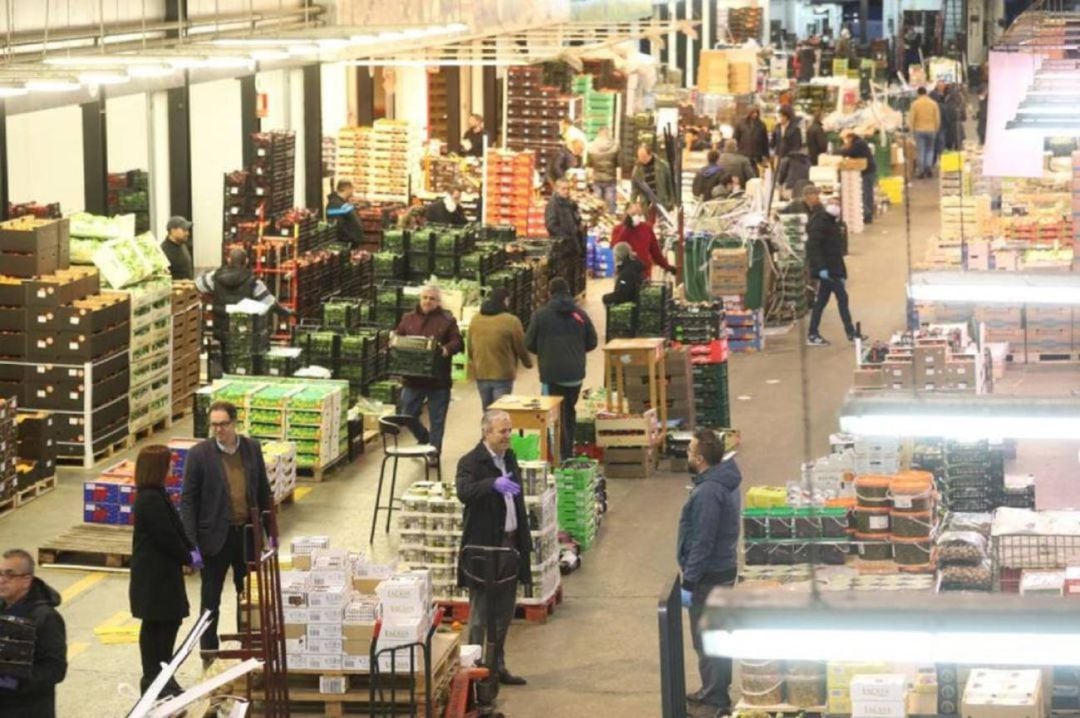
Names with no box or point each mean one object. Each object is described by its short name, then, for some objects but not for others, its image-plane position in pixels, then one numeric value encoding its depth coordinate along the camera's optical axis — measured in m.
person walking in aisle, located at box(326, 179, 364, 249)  26.33
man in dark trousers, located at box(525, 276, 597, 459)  18.62
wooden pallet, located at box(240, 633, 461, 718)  12.47
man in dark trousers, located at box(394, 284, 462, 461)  18.44
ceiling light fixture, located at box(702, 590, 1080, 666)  6.08
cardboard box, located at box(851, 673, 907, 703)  11.65
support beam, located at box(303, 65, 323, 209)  31.70
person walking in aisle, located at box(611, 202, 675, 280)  24.58
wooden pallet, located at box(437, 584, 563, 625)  14.91
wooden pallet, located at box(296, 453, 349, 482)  18.59
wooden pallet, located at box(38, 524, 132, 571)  16.03
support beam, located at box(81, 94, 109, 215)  24.27
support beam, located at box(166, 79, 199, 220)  26.69
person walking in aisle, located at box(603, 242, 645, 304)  21.84
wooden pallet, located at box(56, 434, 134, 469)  18.83
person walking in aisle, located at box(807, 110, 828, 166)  36.31
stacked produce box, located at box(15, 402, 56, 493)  17.88
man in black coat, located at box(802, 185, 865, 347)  24.61
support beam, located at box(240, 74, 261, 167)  28.72
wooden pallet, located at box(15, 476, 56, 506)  17.77
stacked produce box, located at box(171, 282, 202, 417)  20.41
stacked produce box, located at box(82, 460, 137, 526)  16.33
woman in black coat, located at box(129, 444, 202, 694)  12.47
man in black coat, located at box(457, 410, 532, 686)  13.41
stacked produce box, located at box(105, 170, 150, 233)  25.22
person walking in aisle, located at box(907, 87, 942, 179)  41.03
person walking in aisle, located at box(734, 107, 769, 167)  36.59
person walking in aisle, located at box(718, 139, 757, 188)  31.55
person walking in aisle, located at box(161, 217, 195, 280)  22.00
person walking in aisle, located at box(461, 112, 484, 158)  34.59
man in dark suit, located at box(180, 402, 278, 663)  13.39
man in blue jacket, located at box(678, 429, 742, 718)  13.02
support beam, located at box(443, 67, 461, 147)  39.53
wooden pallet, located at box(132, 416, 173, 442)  19.84
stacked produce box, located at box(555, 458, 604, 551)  16.53
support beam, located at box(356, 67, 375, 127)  36.38
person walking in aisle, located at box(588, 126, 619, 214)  33.16
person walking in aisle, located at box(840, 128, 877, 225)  34.27
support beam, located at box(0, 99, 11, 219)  21.73
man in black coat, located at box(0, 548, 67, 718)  10.48
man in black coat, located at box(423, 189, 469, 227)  26.28
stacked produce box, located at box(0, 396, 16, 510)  17.08
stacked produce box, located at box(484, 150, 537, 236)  30.44
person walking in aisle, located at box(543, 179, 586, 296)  26.41
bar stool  16.92
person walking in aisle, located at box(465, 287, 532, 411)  18.56
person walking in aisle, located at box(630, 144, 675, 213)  30.59
